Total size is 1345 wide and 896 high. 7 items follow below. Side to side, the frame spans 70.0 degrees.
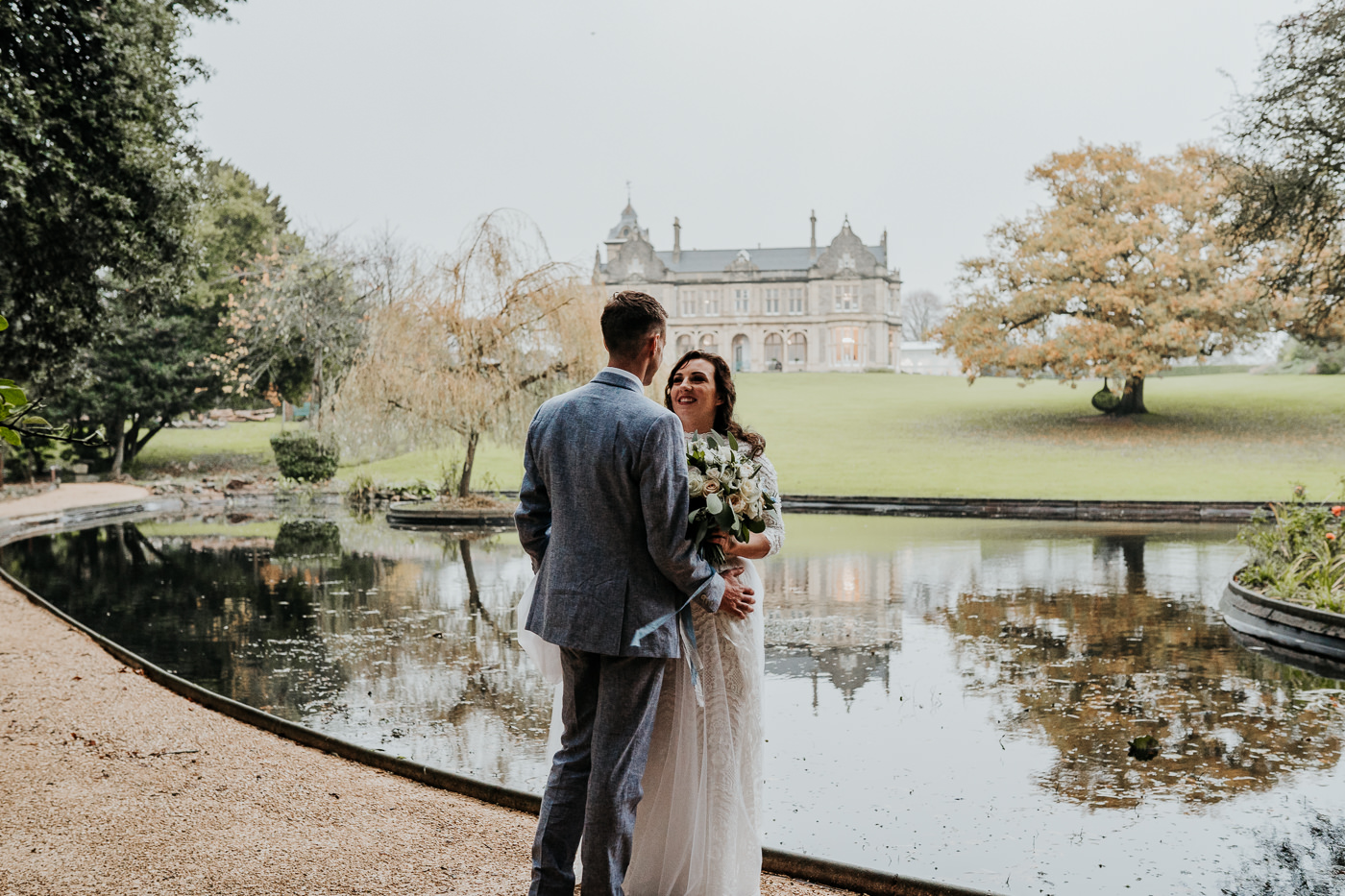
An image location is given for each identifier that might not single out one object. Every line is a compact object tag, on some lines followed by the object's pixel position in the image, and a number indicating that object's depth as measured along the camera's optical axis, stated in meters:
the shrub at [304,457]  23.59
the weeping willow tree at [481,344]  16.75
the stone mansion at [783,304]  67.75
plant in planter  7.58
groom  2.63
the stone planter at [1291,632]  6.68
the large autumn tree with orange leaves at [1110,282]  28.72
